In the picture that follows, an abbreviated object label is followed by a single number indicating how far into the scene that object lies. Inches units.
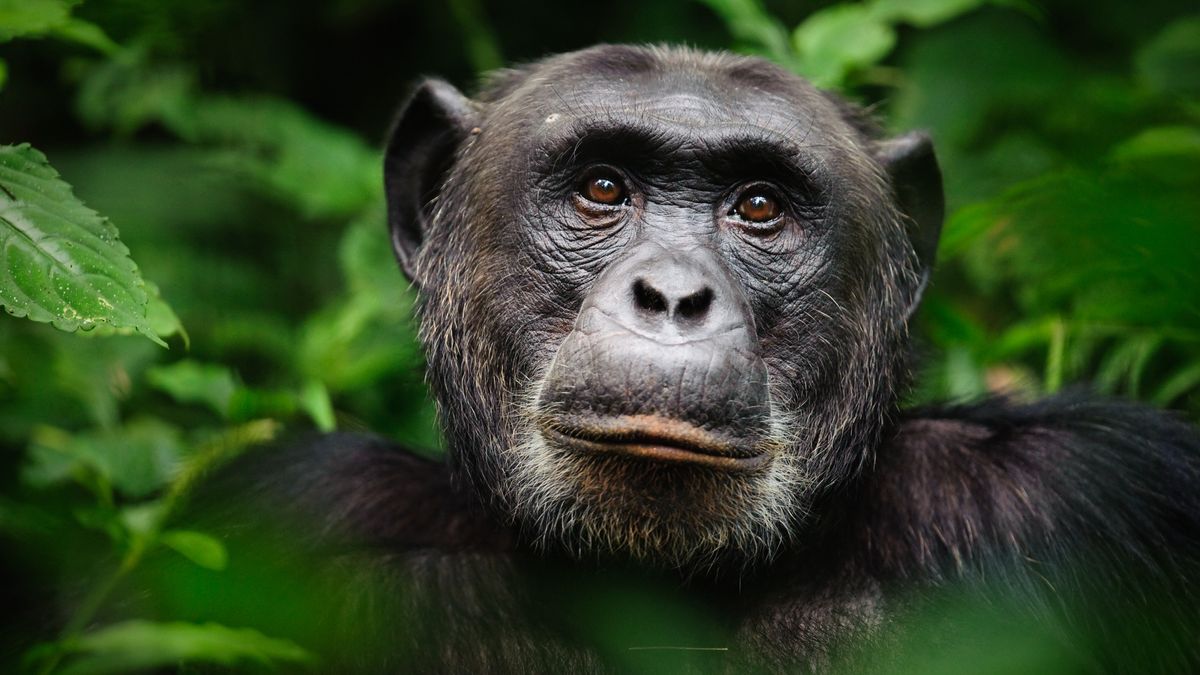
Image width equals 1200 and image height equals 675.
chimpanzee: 327.9
